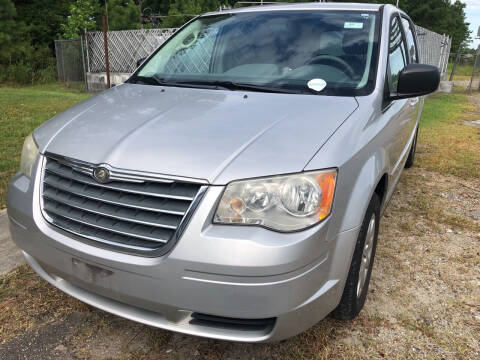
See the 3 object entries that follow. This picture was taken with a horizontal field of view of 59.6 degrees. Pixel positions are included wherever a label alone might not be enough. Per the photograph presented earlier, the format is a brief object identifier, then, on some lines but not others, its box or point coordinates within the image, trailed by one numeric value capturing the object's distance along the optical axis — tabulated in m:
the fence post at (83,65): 14.35
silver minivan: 1.57
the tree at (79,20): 17.05
